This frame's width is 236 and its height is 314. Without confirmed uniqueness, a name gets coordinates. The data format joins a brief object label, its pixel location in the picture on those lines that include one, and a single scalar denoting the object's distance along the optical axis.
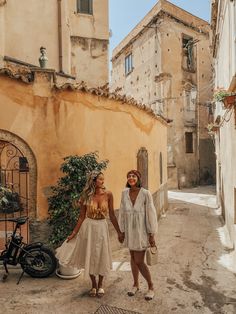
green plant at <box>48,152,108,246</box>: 6.46
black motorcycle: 6.02
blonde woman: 5.14
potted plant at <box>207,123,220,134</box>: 12.86
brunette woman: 5.04
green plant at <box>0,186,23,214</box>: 7.27
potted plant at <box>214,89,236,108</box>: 6.78
